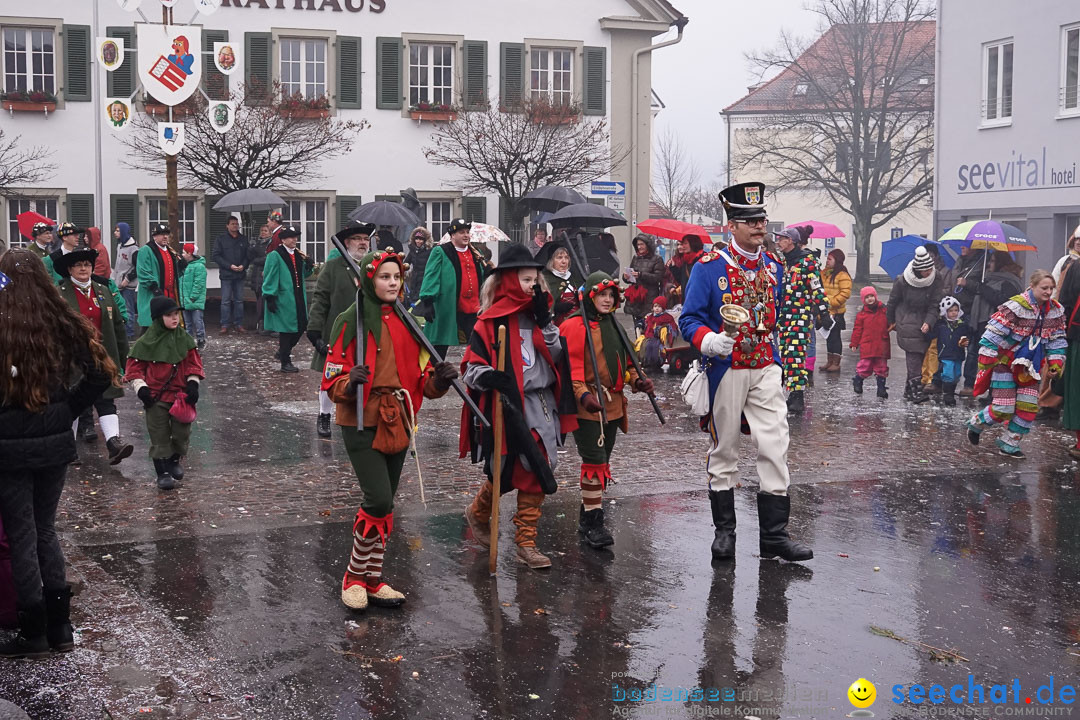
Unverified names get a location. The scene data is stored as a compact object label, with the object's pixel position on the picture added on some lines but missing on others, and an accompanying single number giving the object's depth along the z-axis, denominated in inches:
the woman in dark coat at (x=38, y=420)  212.7
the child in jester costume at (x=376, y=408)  244.5
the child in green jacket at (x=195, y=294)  766.5
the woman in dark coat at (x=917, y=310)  571.8
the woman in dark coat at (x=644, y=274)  676.1
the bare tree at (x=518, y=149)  1087.6
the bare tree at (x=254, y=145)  1007.0
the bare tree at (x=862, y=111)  2042.3
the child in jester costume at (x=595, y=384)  294.0
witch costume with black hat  272.7
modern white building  947.3
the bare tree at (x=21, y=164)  1042.1
